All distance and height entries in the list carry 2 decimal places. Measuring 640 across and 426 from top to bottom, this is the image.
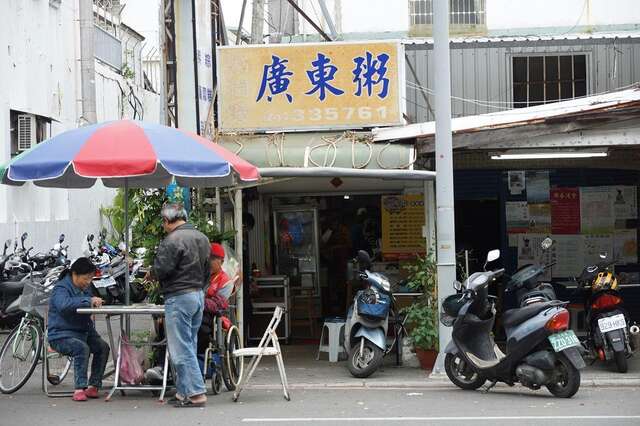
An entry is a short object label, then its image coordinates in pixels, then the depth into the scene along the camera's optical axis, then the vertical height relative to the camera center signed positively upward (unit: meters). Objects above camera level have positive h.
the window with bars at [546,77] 17.73 +2.30
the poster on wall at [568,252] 15.73 -0.68
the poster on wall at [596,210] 15.71 -0.04
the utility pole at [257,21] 16.88 +3.26
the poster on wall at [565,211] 15.75 -0.04
